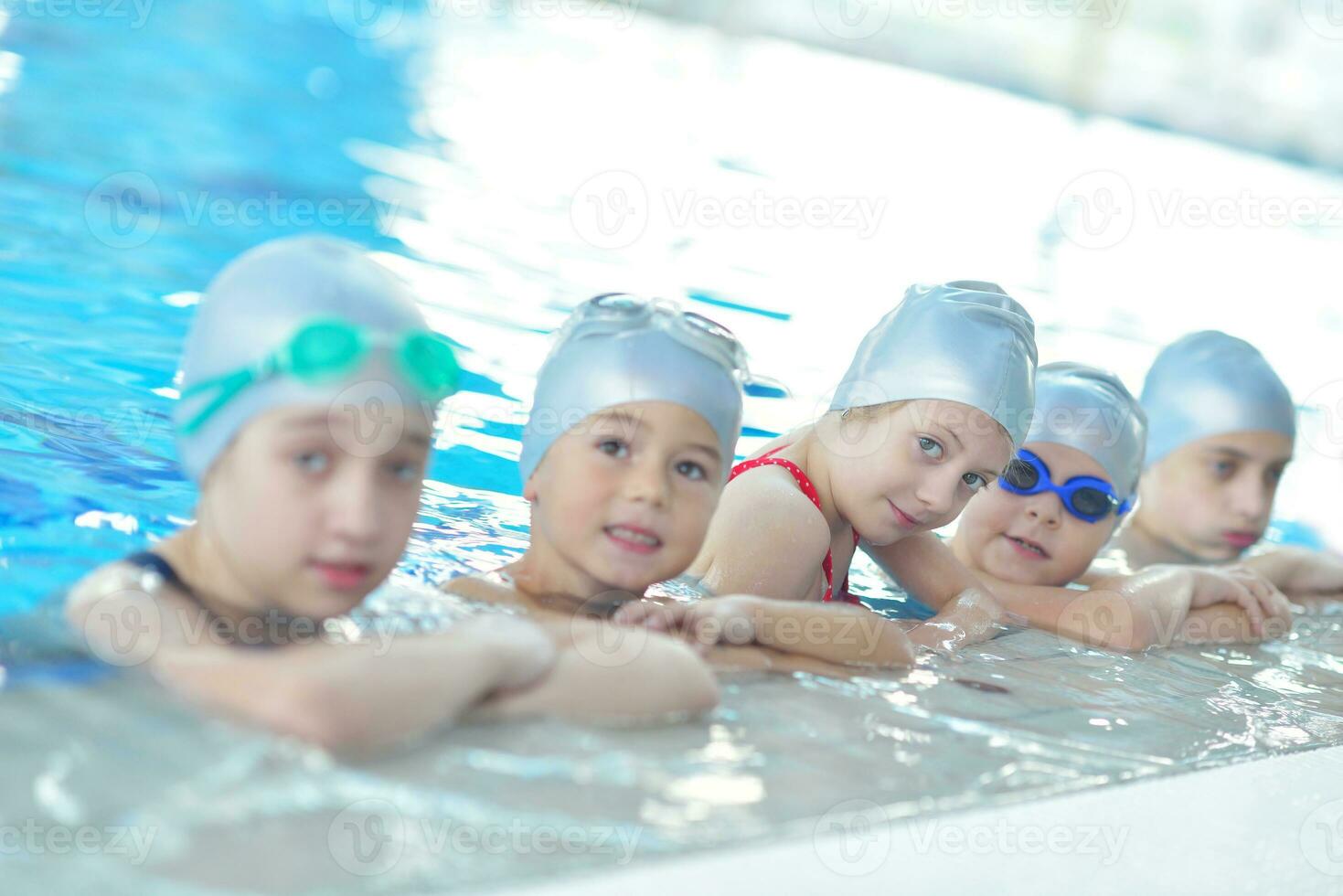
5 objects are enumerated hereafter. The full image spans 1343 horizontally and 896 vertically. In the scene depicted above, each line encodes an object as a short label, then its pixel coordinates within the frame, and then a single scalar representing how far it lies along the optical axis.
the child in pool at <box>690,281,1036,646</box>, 3.60
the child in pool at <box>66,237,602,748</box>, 2.35
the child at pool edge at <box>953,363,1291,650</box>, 4.30
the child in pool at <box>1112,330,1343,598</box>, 5.07
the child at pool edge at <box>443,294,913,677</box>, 3.05
